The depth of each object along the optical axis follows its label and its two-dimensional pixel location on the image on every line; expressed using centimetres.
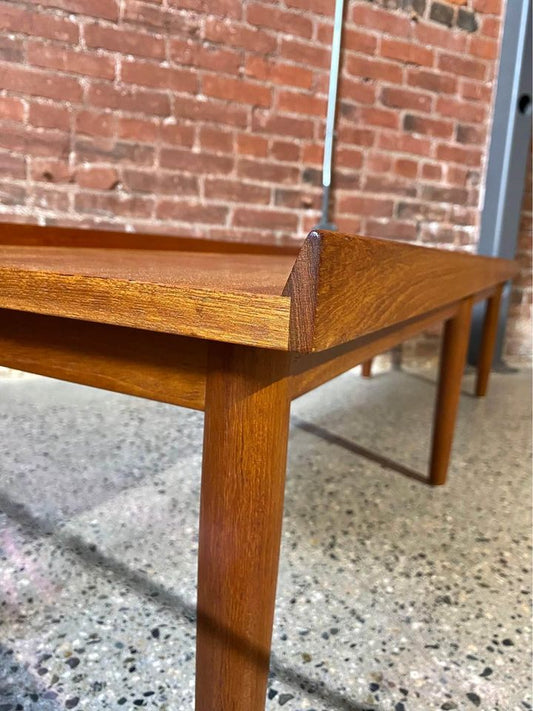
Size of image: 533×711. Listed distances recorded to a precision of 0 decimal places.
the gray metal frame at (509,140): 228
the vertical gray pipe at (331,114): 200
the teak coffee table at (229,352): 39
